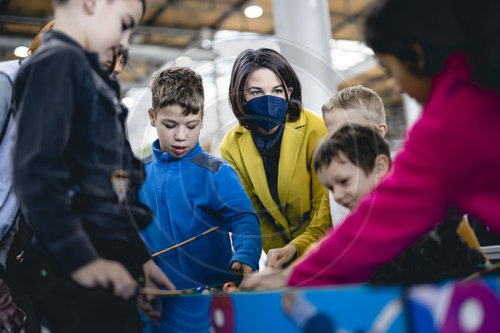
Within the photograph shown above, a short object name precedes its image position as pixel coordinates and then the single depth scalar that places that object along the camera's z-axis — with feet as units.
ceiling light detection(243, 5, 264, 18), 11.79
